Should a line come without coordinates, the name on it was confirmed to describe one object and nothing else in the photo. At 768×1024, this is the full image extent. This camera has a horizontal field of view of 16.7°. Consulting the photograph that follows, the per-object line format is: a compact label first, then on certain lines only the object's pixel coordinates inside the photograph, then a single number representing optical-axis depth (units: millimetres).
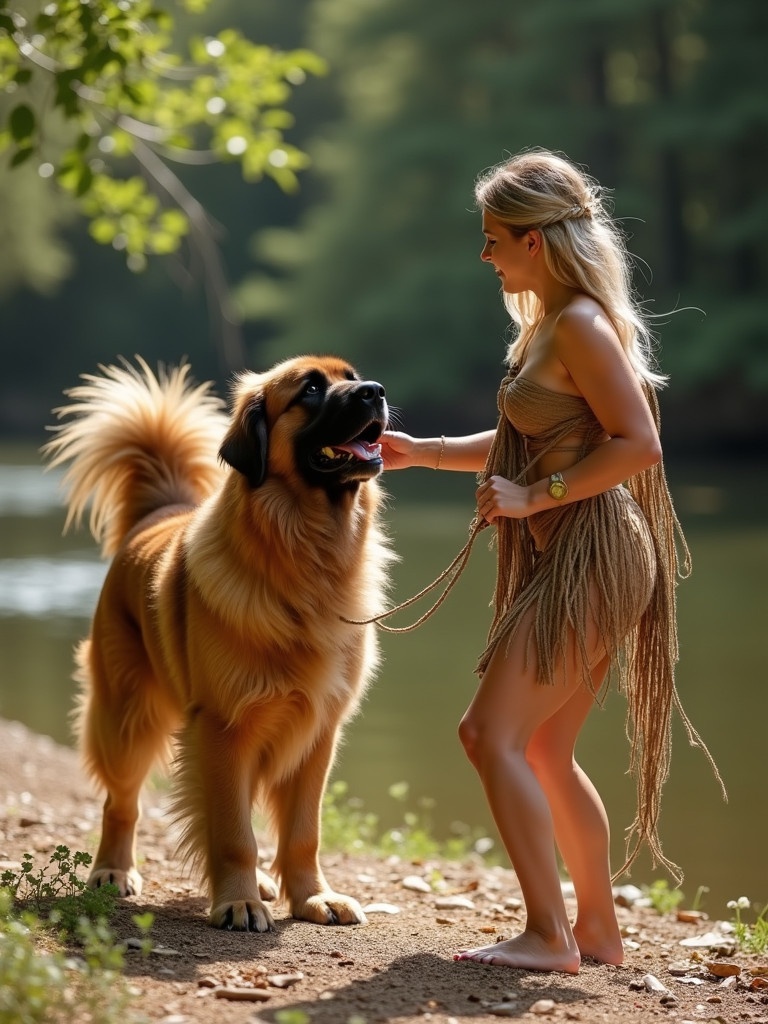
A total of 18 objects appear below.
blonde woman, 7242
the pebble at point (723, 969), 8000
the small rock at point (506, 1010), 6548
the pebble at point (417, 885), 10250
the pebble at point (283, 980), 6816
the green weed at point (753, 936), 8750
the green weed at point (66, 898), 7457
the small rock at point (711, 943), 8812
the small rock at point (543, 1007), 6629
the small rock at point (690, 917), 10148
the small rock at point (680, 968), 8009
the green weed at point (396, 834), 11859
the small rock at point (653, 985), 7371
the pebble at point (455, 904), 9648
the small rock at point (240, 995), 6476
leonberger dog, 8297
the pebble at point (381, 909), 9133
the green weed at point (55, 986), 5180
